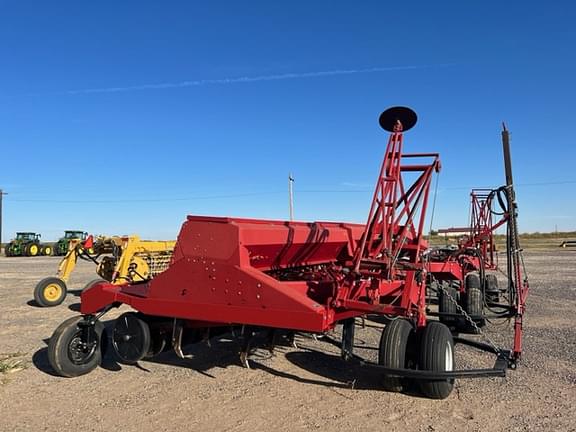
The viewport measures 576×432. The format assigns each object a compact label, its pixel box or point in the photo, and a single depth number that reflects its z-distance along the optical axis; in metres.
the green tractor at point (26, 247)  40.09
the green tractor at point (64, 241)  40.69
